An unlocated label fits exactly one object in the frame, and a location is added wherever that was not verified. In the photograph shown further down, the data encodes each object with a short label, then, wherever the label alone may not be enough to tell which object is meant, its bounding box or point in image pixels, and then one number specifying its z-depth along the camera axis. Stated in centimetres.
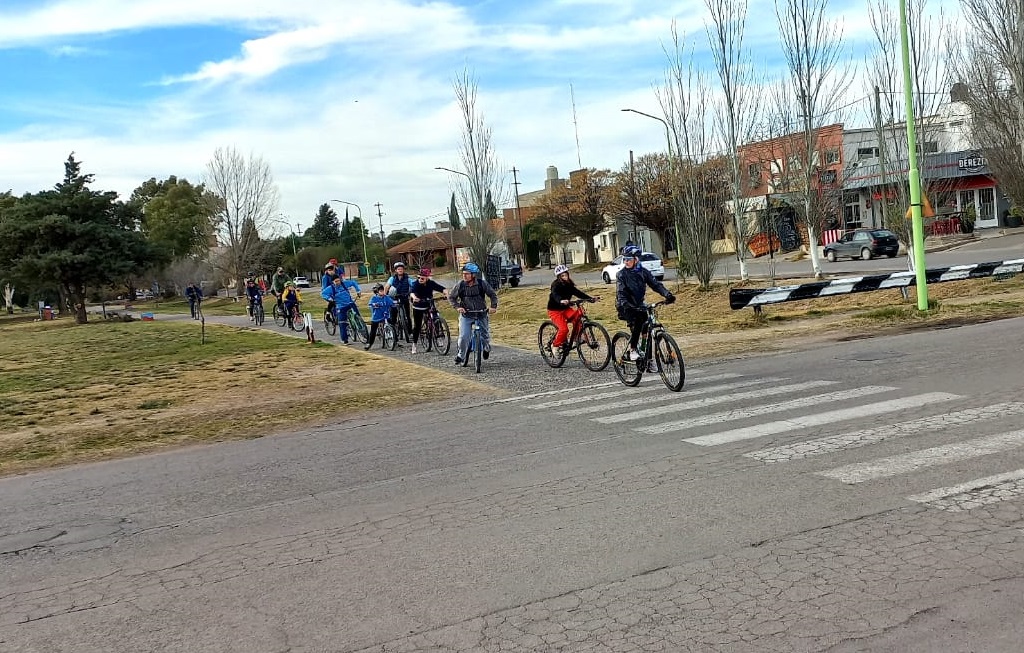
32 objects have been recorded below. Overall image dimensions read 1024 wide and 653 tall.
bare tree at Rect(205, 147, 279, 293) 6012
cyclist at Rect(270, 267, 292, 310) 2802
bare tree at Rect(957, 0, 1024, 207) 2355
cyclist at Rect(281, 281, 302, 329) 2750
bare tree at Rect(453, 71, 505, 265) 3494
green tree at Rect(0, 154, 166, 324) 4819
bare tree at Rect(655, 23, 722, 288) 2566
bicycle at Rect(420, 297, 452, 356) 1767
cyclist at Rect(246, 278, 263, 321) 3216
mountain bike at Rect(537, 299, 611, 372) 1298
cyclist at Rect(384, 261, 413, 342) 1819
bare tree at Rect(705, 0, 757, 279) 2647
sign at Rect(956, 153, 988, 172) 4606
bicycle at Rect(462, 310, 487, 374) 1457
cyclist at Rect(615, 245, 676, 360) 1121
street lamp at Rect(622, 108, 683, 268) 2649
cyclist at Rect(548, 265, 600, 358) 1295
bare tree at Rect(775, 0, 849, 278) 2562
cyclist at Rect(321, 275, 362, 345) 2084
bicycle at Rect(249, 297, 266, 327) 3225
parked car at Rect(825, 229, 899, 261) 4072
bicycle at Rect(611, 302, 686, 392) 1066
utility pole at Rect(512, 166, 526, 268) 8125
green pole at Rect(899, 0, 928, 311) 1688
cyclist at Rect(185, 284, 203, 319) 4208
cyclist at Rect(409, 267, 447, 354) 1717
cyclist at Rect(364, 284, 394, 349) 1920
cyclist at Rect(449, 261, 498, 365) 1440
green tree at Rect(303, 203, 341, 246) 14050
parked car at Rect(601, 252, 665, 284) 3738
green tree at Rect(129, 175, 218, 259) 7975
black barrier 1850
